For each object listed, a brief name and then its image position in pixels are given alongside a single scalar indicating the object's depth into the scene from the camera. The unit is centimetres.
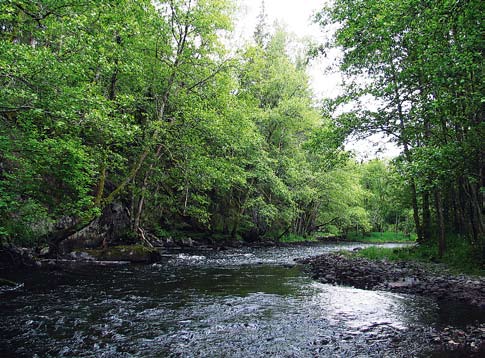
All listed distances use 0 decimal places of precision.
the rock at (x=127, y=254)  1766
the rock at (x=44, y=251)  1642
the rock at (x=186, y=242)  2923
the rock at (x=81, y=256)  1706
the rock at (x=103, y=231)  1842
